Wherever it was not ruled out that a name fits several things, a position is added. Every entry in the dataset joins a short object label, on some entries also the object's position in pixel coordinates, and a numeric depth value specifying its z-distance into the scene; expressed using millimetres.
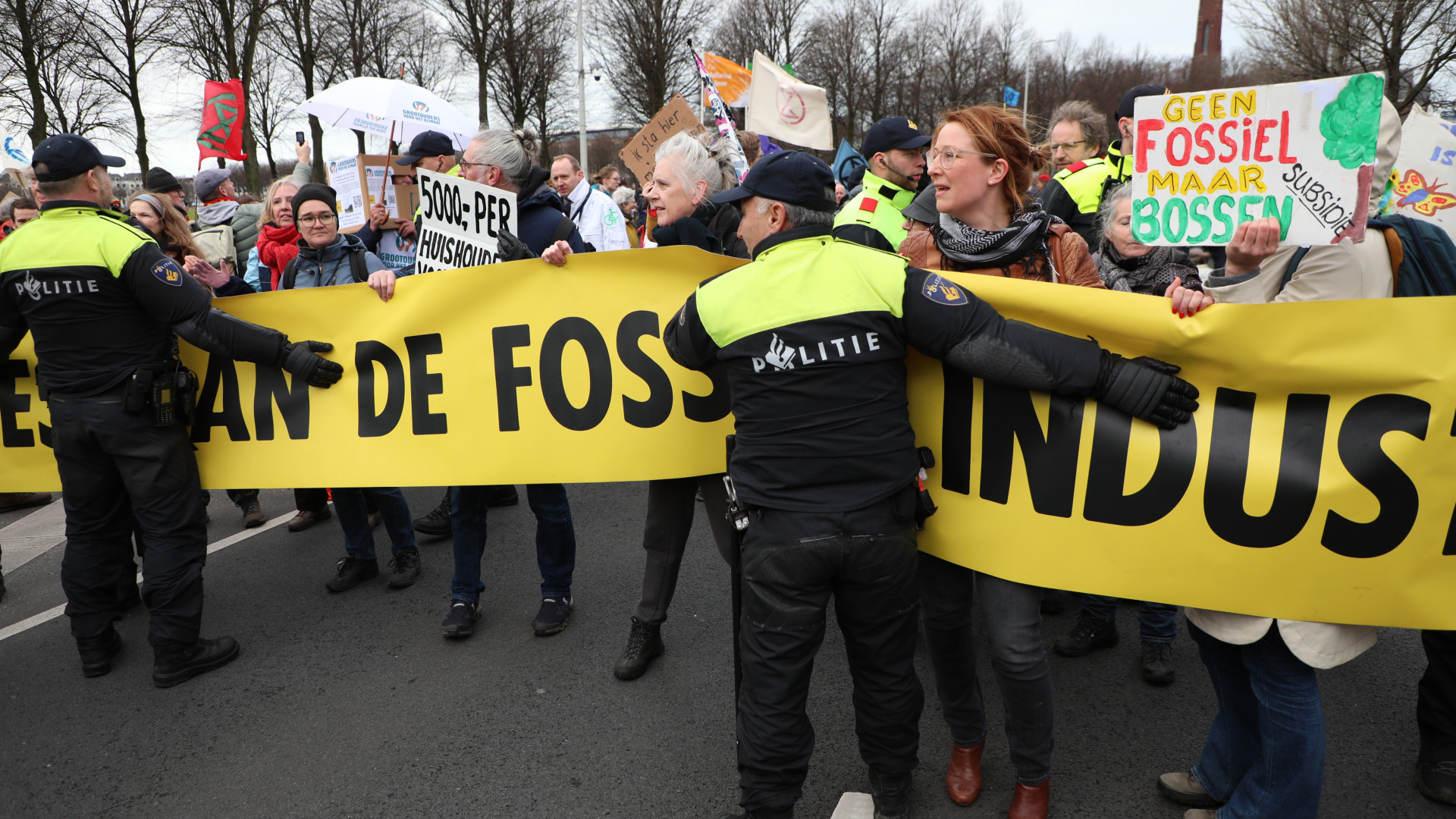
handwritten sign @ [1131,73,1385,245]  2176
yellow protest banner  2271
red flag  8703
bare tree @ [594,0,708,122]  33531
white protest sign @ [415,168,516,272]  3809
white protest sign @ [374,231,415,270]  5188
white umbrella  7500
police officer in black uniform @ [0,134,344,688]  3451
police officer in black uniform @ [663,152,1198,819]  2383
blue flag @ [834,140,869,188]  7496
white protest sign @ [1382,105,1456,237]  3648
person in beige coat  2289
